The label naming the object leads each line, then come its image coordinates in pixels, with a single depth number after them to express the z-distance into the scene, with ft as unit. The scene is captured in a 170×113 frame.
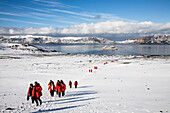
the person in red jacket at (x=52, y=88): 42.83
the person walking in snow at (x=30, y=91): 36.21
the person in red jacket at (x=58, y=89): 43.29
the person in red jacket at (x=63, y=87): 44.26
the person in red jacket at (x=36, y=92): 35.14
